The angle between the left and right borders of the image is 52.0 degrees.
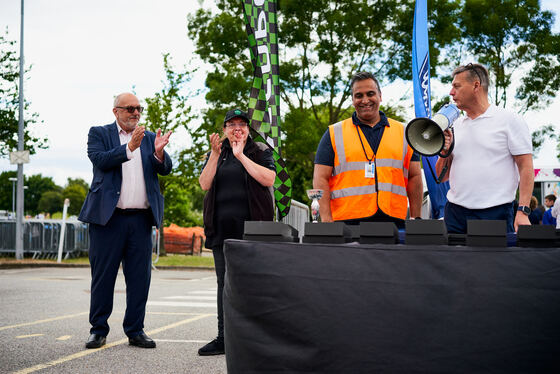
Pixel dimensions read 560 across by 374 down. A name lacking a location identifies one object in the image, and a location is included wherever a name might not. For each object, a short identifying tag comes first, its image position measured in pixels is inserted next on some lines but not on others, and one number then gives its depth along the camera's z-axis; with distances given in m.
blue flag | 9.07
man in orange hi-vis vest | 4.00
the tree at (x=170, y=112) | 23.86
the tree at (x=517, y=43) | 20.22
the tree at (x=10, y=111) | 20.86
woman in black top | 4.44
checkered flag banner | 5.61
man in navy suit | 4.74
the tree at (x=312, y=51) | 19.31
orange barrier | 28.44
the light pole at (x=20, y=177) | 18.34
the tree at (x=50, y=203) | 103.00
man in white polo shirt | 3.50
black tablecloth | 2.09
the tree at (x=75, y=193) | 94.43
